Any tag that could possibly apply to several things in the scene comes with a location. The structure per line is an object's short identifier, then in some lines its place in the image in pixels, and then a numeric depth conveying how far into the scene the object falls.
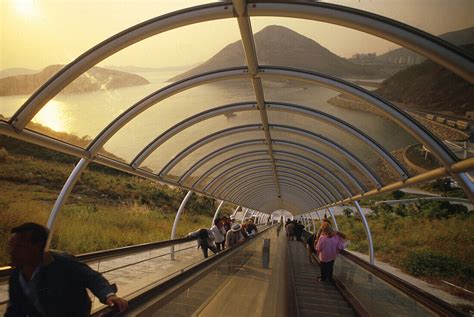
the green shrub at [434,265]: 20.78
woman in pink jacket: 10.29
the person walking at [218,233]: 15.60
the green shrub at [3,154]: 28.15
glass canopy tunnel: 5.27
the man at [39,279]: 2.59
